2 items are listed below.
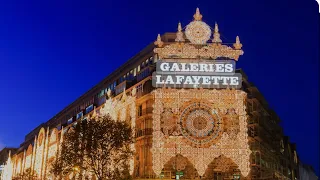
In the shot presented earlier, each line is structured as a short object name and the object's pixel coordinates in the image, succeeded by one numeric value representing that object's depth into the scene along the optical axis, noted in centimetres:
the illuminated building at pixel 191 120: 4502
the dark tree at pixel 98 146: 4166
